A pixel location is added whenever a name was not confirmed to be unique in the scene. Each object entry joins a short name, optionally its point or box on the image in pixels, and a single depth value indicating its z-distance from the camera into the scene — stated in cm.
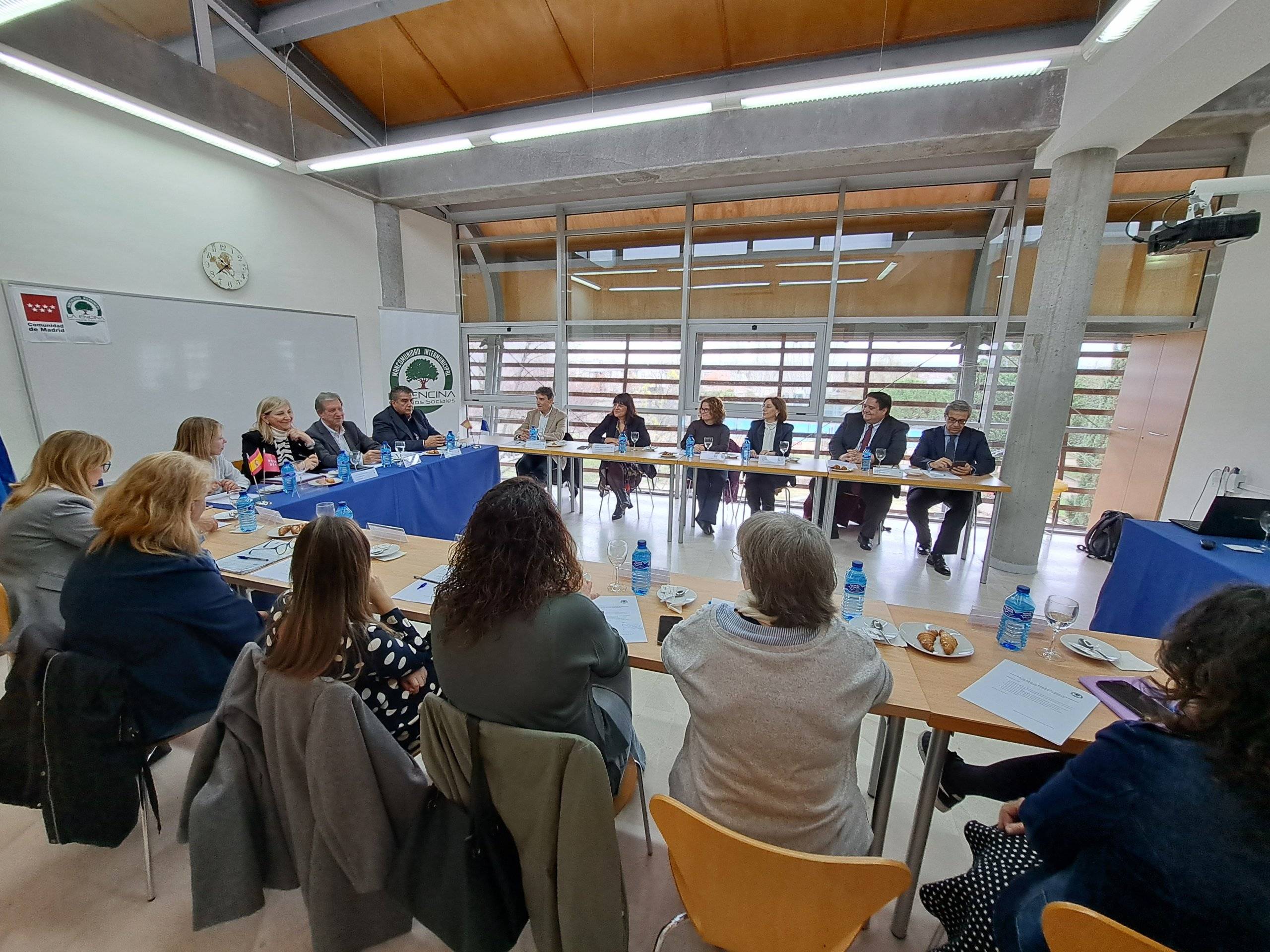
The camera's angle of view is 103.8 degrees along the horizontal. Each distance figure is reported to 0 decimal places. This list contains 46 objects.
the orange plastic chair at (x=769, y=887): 78
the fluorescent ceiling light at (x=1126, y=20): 218
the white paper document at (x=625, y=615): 155
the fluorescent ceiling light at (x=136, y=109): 284
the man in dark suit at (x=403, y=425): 452
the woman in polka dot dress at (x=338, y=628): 107
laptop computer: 244
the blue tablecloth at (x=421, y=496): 304
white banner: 570
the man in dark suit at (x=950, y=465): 412
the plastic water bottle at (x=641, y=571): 180
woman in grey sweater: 96
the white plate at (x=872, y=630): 153
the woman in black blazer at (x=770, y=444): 486
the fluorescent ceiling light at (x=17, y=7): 226
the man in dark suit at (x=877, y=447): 452
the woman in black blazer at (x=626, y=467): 522
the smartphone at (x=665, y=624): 153
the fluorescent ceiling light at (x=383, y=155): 354
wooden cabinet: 429
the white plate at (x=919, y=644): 146
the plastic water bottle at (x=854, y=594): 160
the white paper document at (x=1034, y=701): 119
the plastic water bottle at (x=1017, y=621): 150
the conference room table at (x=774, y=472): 379
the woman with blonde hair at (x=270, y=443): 332
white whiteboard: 335
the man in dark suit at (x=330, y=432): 381
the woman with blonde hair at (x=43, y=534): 178
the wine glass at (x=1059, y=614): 144
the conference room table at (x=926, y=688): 120
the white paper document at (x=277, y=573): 187
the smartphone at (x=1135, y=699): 121
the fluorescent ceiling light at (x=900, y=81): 268
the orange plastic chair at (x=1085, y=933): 65
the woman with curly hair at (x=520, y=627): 106
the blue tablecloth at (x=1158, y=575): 212
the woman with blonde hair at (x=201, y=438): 267
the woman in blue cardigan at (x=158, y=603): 133
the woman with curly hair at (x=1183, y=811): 68
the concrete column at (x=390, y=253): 554
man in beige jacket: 542
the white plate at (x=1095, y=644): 147
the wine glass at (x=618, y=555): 184
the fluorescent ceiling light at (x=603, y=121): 309
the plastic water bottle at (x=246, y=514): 234
